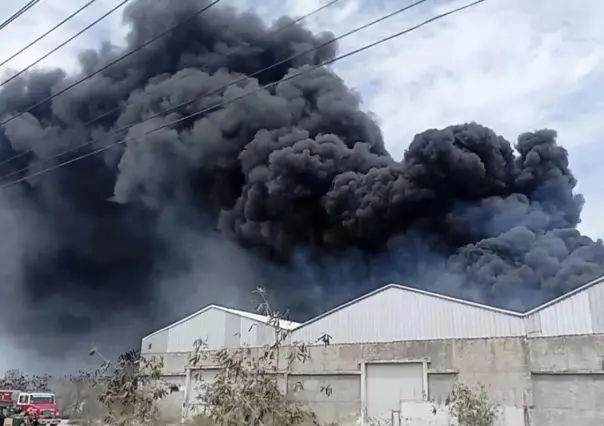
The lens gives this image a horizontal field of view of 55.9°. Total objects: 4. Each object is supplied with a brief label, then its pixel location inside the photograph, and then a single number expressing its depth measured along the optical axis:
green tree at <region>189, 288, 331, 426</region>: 6.86
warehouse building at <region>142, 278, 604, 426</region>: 14.83
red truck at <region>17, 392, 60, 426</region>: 22.13
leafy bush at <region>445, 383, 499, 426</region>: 14.42
